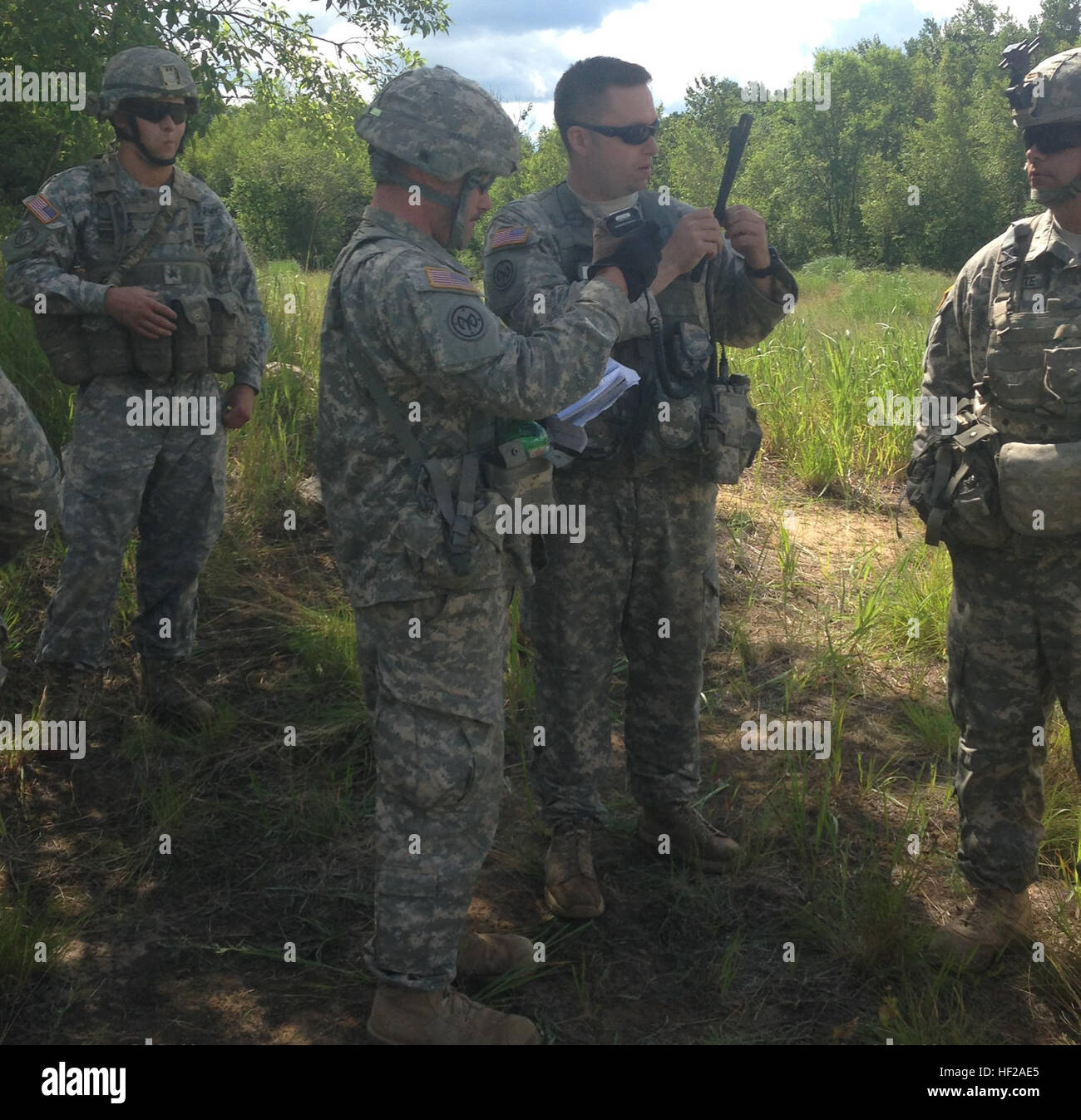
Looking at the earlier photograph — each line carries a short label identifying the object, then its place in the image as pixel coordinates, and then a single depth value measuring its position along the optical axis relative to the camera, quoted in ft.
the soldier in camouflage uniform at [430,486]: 7.40
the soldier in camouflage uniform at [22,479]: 8.93
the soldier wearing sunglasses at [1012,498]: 8.53
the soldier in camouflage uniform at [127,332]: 12.52
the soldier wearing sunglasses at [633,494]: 9.55
